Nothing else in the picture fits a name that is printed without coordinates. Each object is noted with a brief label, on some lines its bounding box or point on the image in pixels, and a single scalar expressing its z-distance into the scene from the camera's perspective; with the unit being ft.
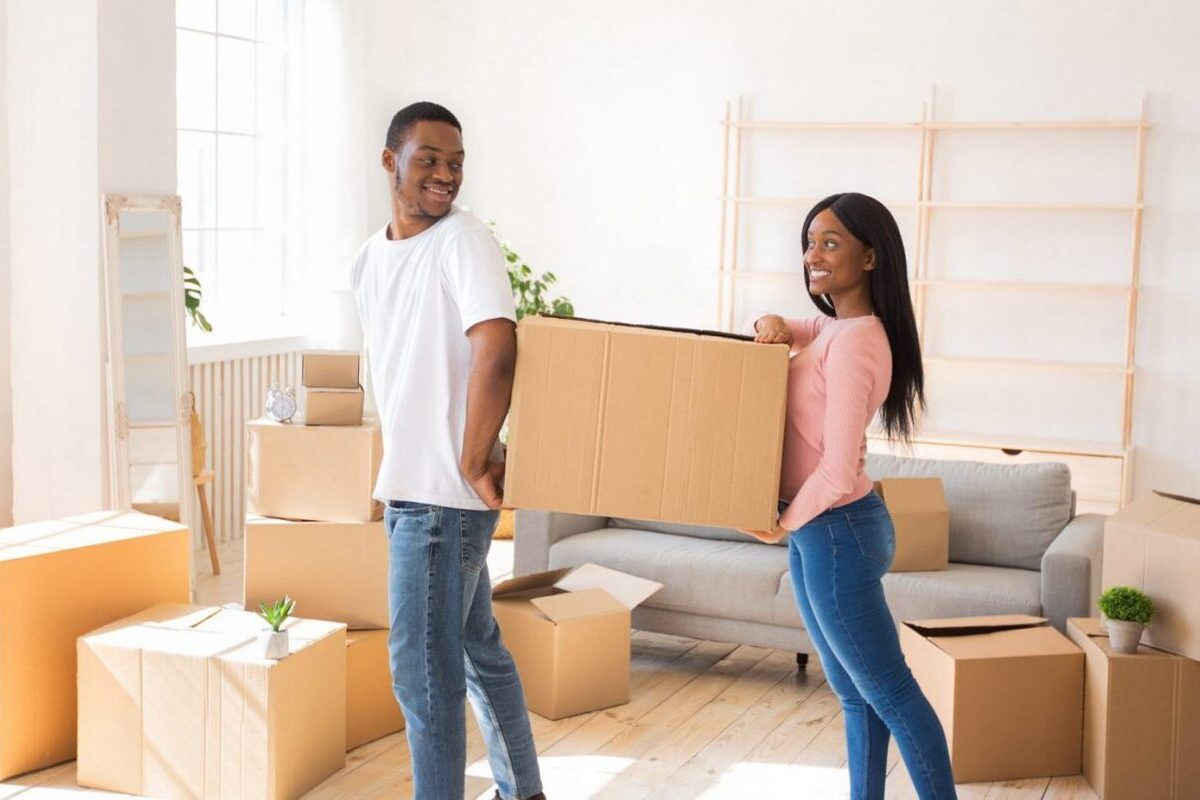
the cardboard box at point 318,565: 11.15
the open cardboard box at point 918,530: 12.70
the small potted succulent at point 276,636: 9.80
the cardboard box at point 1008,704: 10.51
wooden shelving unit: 18.67
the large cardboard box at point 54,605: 10.31
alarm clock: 11.16
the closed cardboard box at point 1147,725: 10.00
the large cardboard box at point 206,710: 9.73
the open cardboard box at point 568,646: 11.93
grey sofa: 12.16
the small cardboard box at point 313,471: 11.05
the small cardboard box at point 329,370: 11.32
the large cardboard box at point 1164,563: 9.71
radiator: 18.53
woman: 7.29
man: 7.38
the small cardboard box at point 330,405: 11.17
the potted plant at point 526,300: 20.23
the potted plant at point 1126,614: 9.91
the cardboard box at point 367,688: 11.09
